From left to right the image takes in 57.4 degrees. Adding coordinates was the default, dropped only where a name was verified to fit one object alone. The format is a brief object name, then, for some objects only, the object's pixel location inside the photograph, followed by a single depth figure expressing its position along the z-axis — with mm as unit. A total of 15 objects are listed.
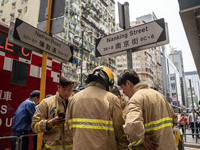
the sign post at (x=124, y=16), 3816
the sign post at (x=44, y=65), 3485
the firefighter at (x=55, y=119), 2531
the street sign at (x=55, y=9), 4012
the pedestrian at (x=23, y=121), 4059
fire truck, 4182
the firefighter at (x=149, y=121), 1756
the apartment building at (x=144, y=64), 68188
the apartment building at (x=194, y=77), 170725
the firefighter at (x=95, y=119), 1816
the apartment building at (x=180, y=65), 135500
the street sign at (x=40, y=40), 3269
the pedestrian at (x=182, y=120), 15403
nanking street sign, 3359
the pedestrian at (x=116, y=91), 4094
